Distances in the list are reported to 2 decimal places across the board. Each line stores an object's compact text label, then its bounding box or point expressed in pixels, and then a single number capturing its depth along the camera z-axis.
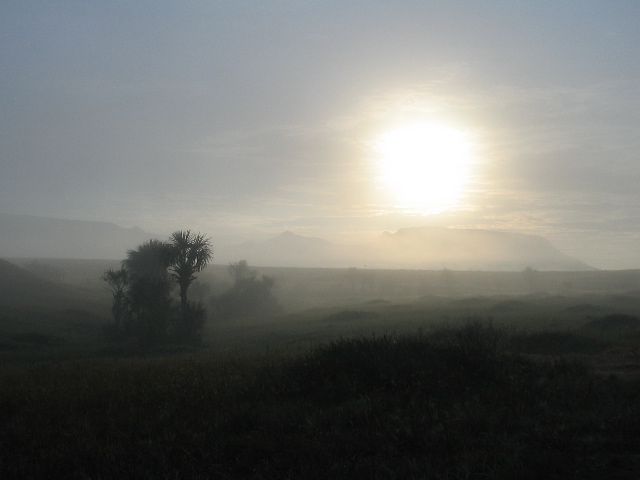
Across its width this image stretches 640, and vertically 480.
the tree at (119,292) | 44.22
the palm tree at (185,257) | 37.59
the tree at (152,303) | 37.56
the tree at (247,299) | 69.44
